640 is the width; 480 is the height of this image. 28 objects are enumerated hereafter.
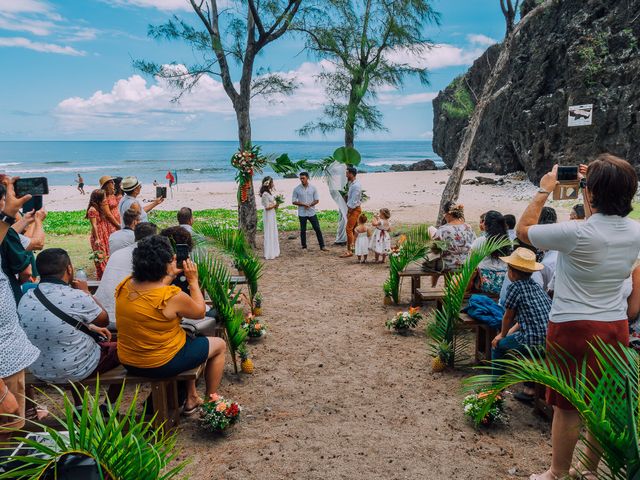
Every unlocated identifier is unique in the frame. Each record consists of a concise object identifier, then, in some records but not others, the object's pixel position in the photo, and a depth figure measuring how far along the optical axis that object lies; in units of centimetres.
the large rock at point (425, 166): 4941
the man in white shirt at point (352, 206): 1106
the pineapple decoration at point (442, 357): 537
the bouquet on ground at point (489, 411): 422
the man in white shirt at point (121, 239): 618
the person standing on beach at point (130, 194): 773
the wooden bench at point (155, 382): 402
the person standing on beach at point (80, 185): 3180
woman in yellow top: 376
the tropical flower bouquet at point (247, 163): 1092
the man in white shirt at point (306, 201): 1147
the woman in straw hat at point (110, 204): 804
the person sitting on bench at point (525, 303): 427
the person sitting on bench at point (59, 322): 386
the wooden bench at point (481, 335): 525
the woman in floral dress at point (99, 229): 779
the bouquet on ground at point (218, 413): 414
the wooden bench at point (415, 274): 754
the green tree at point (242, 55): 1195
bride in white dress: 1081
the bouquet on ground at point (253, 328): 640
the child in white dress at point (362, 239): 1047
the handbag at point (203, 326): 452
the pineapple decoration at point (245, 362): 545
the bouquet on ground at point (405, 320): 657
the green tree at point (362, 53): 1498
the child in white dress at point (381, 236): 1024
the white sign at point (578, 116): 1644
